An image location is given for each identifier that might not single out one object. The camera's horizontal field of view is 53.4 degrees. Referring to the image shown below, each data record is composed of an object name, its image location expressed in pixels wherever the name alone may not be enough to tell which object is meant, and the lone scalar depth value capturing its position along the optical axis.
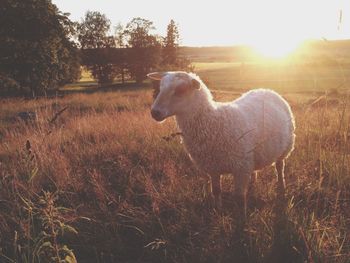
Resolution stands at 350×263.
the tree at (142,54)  57.72
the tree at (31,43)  29.16
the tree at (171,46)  57.28
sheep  4.27
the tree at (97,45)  57.94
